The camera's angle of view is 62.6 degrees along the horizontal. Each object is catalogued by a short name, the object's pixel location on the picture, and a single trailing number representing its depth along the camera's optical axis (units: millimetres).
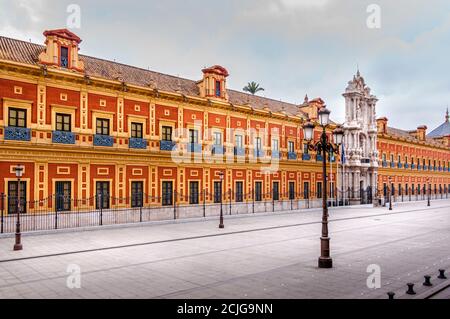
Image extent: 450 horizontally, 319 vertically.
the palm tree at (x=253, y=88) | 53250
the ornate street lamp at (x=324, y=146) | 10797
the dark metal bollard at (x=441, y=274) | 9348
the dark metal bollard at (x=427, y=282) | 8734
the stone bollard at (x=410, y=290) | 8141
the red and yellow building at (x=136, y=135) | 20391
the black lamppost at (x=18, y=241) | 13260
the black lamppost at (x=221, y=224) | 19531
